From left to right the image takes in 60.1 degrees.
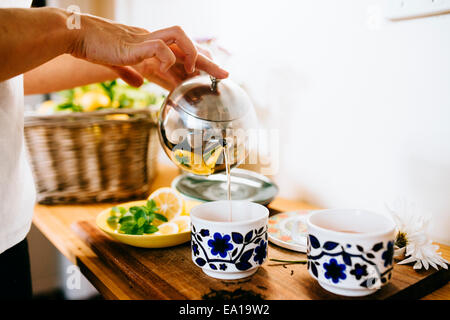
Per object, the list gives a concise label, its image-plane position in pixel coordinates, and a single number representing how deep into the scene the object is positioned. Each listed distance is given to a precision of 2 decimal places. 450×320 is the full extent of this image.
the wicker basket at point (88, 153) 0.98
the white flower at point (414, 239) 0.60
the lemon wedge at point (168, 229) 0.72
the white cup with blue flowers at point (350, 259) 0.49
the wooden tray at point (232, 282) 0.54
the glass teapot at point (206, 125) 0.66
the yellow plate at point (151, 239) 0.68
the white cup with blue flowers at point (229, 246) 0.55
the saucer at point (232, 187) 0.90
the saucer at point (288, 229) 0.69
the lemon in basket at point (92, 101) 1.10
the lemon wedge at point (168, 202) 0.83
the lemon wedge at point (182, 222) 0.74
